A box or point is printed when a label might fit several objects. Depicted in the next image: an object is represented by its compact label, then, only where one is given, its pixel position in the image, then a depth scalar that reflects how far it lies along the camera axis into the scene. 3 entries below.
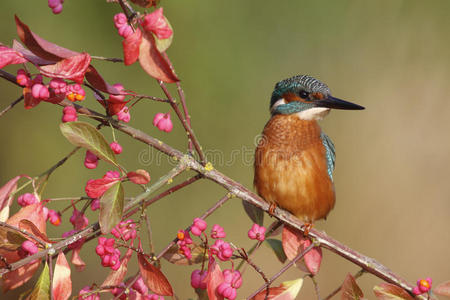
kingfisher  5.15
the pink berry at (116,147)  5.03
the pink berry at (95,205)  5.02
